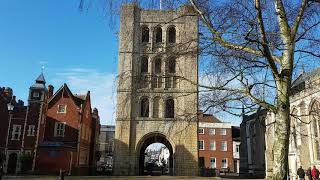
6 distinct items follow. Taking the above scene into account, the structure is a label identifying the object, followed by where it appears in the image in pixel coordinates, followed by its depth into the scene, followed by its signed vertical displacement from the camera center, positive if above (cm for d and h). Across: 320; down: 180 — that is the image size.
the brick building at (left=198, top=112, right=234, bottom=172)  5345 +31
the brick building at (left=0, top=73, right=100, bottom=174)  3290 +133
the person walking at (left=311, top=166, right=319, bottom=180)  2231 -199
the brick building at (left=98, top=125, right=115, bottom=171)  6916 +131
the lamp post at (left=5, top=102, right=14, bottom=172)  3432 +136
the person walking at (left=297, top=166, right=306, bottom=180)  2278 -198
